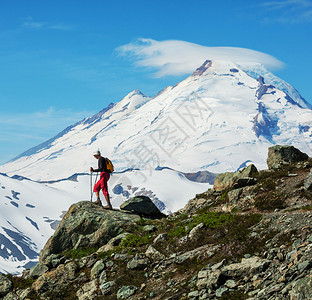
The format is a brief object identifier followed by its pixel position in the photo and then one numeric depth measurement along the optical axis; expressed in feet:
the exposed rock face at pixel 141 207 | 91.98
